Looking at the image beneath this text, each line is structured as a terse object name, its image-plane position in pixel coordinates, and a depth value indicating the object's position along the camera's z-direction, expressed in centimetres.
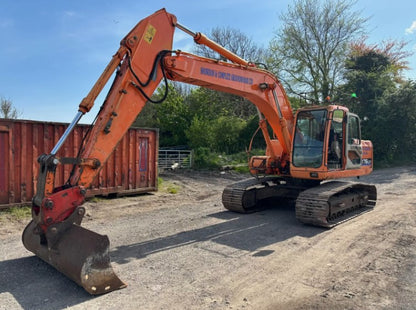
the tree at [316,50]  2569
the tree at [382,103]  2192
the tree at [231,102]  2905
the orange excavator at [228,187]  413
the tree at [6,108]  2992
